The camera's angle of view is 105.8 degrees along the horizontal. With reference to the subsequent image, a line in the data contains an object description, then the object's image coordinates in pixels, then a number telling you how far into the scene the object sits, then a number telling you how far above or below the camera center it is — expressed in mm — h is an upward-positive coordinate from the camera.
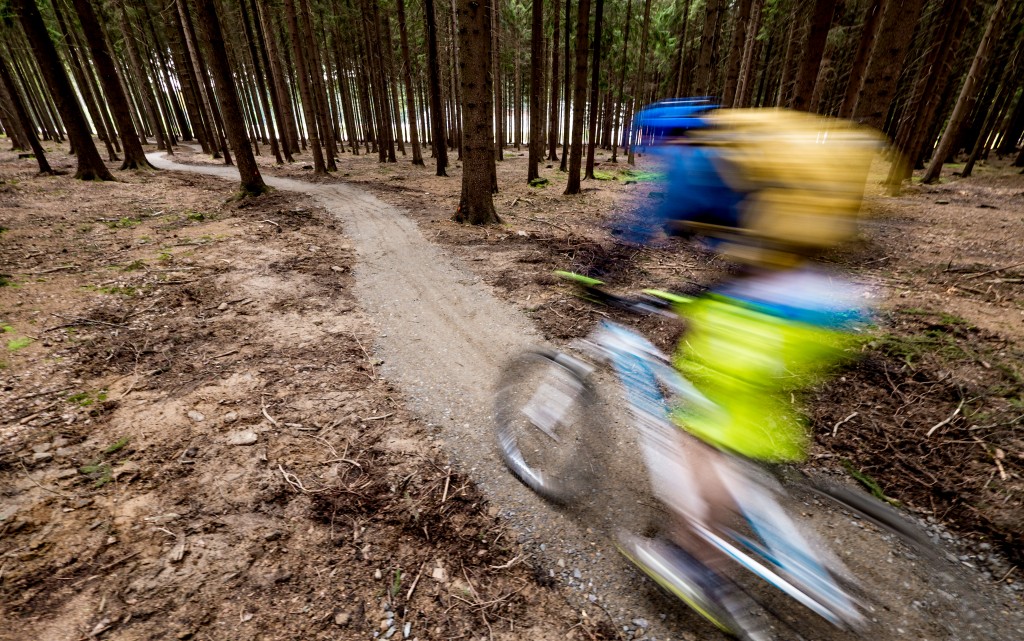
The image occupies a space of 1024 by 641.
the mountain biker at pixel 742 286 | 2240 -813
